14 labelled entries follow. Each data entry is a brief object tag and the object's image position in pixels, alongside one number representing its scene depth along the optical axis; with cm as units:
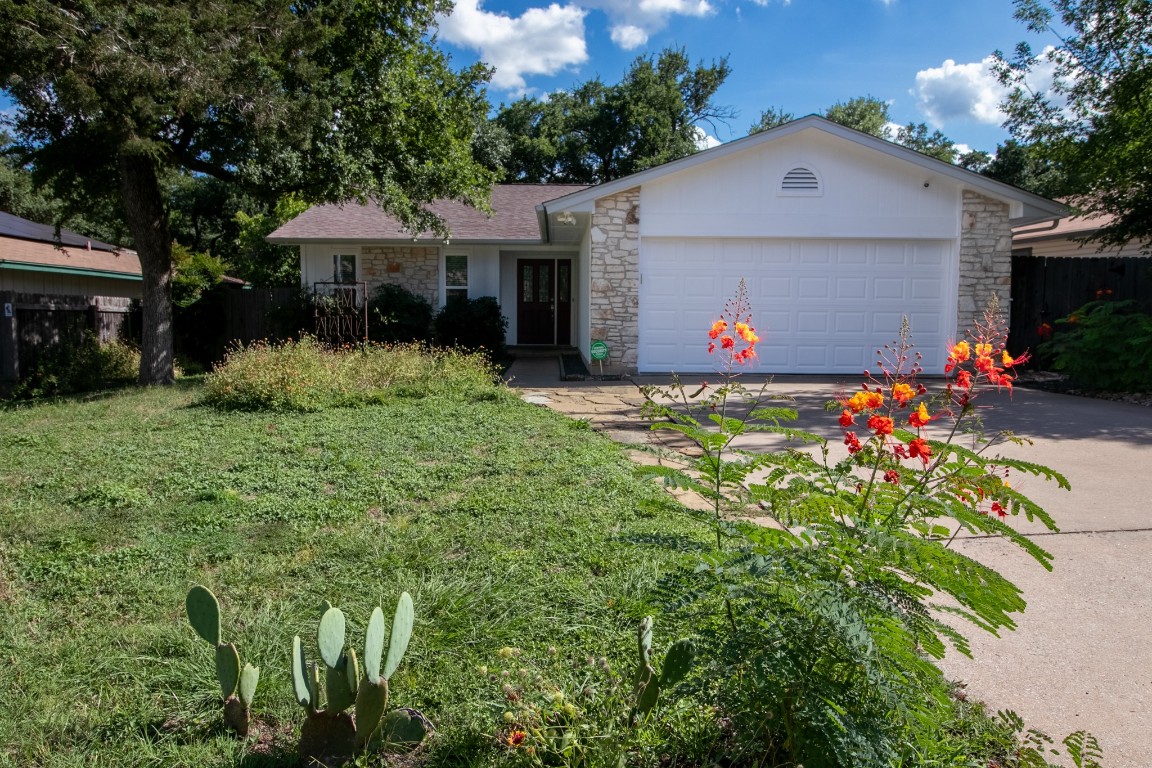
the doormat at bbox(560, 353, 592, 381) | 1266
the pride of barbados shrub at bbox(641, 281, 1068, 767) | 187
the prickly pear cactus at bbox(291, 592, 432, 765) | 214
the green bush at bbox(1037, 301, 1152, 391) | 1049
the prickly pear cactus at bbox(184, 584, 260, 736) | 228
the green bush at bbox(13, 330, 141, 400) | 1177
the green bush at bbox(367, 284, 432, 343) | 1506
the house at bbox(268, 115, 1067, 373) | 1263
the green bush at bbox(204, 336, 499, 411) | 912
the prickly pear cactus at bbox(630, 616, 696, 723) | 197
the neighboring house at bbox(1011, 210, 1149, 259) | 1675
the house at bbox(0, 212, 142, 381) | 1158
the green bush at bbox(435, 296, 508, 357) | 1557
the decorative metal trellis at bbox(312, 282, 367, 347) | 1411
